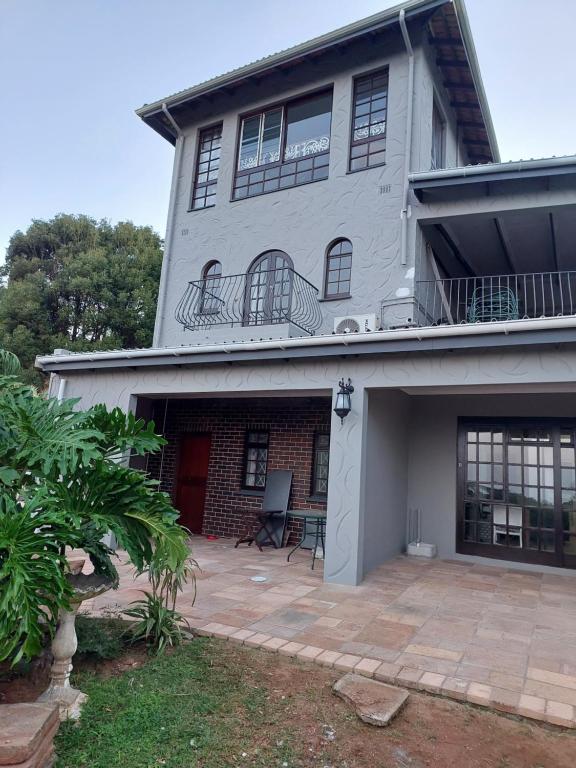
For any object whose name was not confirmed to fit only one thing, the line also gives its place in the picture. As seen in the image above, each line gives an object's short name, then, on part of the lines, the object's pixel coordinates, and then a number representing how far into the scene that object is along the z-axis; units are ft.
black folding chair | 27.17
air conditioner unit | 24.36
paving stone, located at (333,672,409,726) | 9.30
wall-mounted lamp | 19.92
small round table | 21.63
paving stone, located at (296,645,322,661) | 12.04
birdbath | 9.12
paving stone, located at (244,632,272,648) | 12.85
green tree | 59.62
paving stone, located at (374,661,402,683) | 11.10
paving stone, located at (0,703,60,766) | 6.83
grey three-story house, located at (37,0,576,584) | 20.07
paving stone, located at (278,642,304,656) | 12.34
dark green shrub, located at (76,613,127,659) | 11.18
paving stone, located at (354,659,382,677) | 11.32
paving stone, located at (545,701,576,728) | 9.45
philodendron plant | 8.23
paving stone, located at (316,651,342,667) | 11.75
